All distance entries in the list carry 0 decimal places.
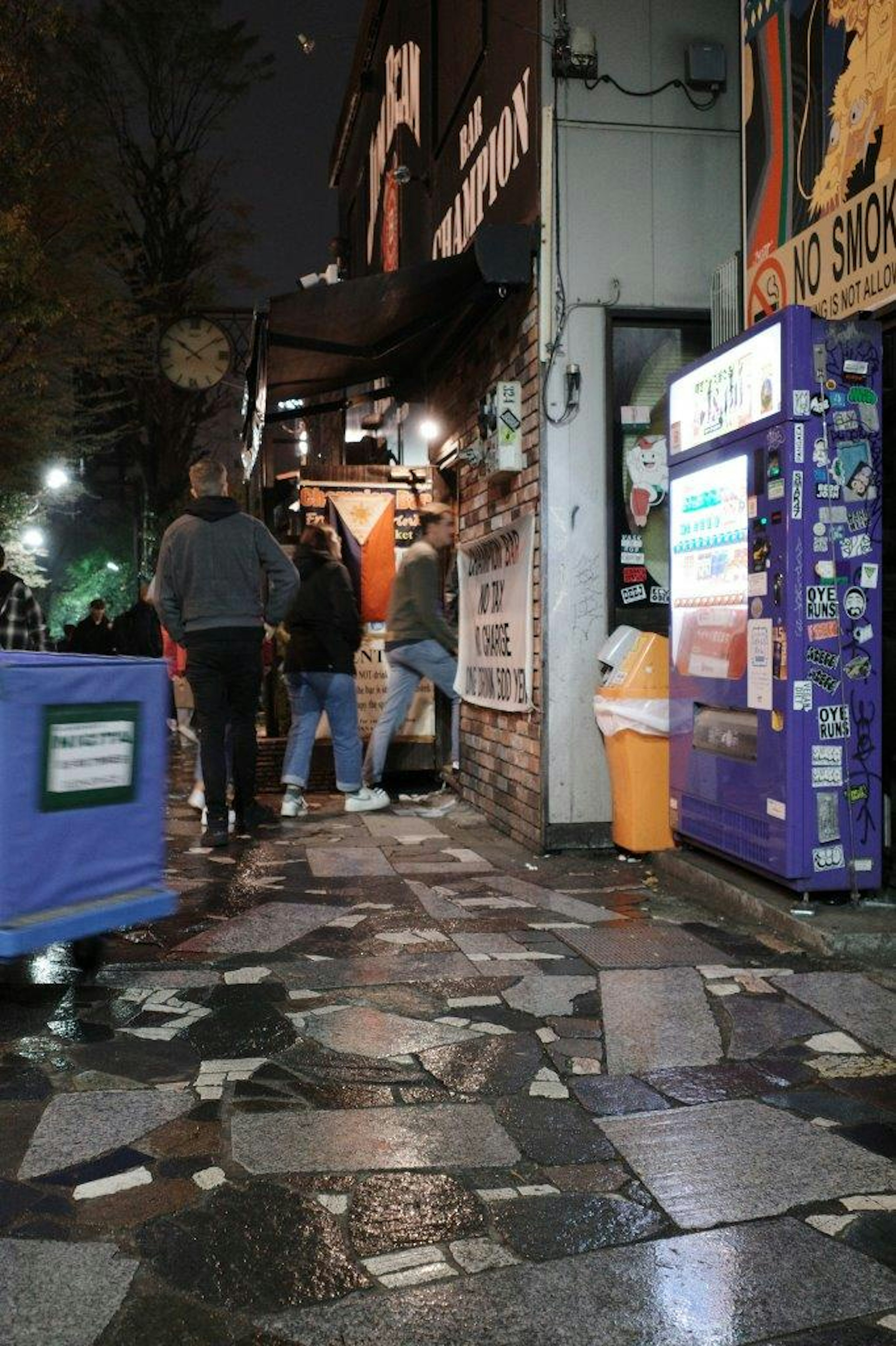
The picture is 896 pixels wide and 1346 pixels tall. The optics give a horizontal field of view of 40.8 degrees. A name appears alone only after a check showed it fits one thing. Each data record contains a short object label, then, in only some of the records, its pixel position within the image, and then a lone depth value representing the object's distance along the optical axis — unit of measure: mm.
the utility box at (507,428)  7629
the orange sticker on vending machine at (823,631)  5289
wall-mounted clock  16156
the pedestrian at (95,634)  16844
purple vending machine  5270
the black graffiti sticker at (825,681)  5285
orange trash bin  6805
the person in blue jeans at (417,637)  9320
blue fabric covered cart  3982
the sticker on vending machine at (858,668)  5352
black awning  7172
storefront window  7301
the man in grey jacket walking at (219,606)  7609
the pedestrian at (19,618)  7594
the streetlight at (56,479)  28000
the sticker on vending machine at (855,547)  5344
